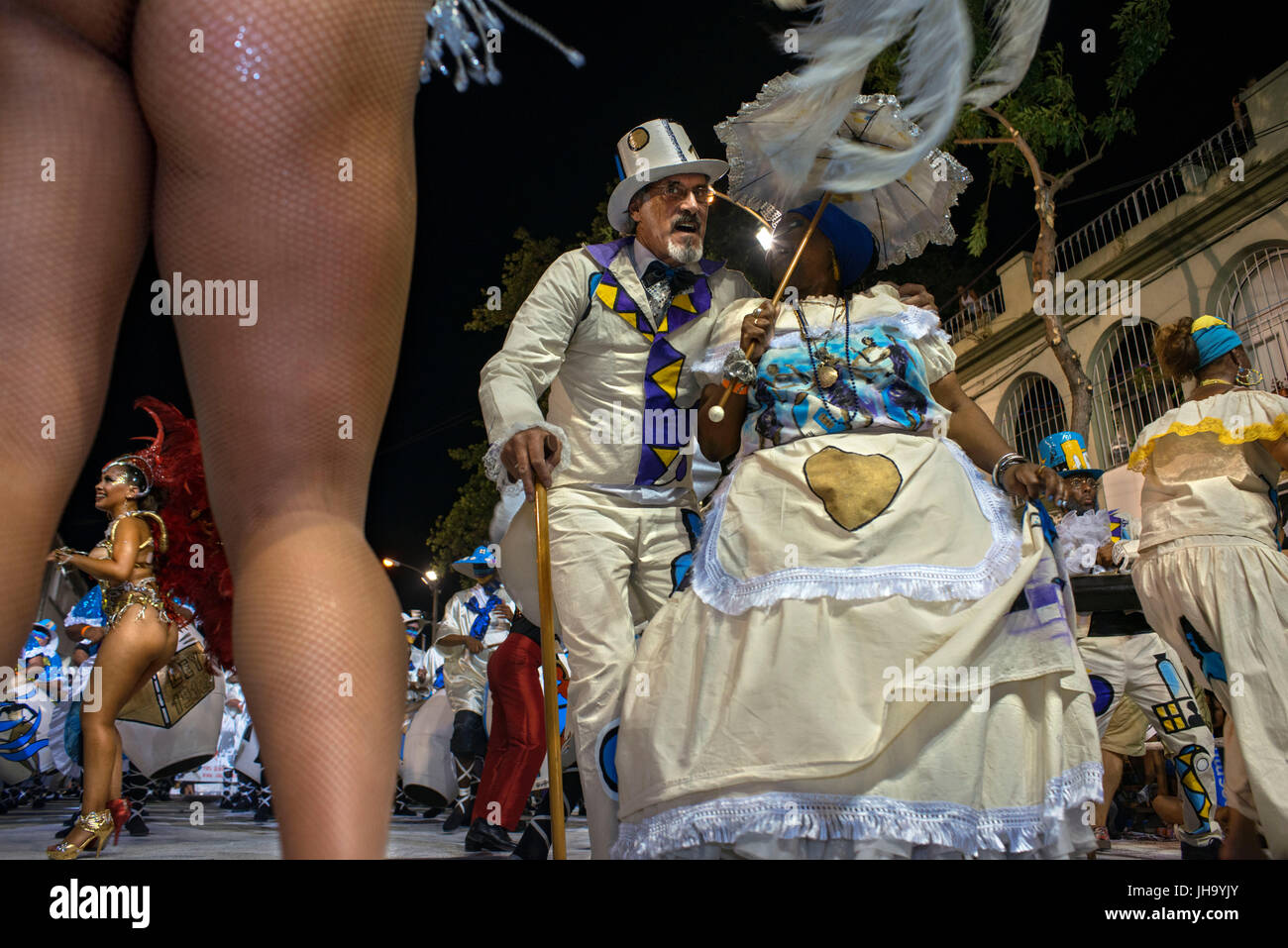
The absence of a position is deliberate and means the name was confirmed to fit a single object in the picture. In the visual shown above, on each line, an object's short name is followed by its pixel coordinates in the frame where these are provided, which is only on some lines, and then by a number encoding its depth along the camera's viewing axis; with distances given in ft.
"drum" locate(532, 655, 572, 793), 18.79
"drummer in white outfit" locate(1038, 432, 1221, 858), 14.23
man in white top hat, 9.78
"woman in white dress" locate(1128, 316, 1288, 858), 11.69
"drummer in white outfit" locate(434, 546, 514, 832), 21.98
